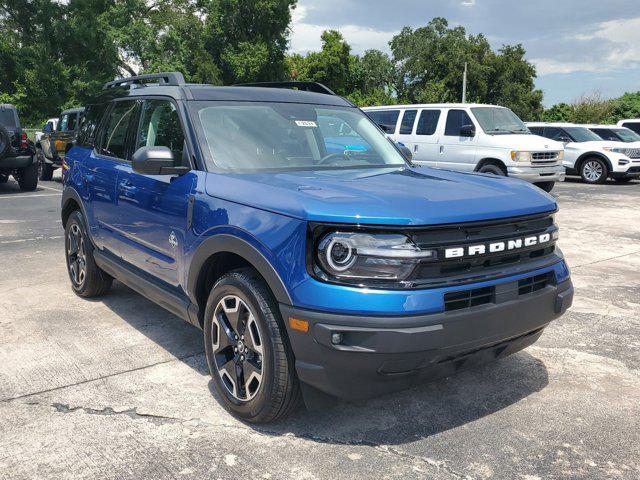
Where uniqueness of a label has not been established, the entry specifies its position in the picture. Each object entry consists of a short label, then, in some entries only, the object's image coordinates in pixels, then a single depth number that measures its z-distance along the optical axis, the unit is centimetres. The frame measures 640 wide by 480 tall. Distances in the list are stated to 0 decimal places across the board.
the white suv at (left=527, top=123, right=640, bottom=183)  1689
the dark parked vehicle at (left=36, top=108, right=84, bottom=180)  1587
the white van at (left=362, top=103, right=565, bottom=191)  1239
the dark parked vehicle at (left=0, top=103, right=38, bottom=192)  1354
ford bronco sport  270
